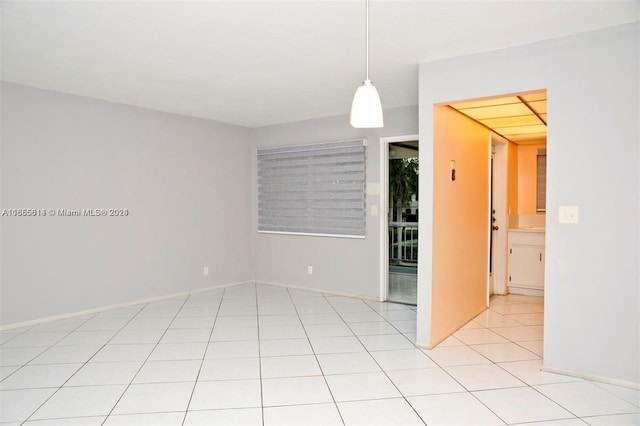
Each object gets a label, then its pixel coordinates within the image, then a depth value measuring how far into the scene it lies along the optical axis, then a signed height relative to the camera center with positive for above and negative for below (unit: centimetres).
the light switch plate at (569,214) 299 -6
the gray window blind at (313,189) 564 +23
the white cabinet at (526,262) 553 -73
